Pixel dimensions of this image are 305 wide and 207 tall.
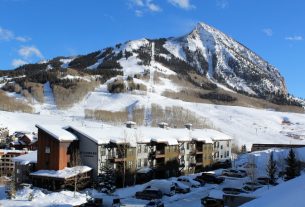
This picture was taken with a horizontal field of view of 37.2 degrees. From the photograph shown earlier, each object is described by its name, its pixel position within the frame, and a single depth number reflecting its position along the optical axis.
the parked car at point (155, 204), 42.03
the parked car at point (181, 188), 53.78
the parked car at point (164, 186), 52.19
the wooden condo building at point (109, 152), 54.22
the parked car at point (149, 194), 48.59
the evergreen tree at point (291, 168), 54.09
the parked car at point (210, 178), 61.76
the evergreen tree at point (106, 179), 52.29
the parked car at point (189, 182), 58.92
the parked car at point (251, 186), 54.01
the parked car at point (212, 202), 37.01
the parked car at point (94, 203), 40.66
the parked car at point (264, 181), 56.73
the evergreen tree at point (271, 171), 56.22
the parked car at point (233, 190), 48.24
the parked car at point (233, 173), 66.56
